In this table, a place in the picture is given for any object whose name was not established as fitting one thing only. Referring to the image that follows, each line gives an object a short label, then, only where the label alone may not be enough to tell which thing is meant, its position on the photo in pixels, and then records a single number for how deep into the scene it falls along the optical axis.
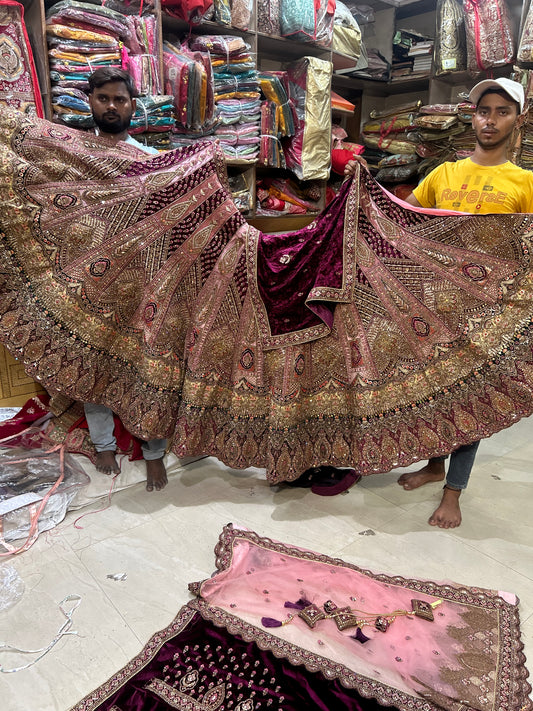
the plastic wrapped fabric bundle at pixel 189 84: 2.69
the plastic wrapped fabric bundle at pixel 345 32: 3.50
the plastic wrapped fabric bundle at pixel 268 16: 3.11
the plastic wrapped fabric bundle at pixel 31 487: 1.93
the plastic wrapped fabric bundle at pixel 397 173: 3.87
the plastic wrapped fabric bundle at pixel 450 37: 3.42
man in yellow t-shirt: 1.81
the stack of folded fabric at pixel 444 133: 3.46
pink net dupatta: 1.30
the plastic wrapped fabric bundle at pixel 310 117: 3.36
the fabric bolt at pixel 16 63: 2.16
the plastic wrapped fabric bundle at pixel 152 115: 2.58
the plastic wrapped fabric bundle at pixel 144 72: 2.54
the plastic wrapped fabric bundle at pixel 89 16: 2.29
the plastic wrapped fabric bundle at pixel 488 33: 3.21
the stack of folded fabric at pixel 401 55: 3.85
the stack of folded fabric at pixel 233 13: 2.86
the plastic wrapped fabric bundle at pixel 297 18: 3.13
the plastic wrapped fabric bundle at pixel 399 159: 3.85
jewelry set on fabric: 1.48
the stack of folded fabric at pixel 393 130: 3.84
